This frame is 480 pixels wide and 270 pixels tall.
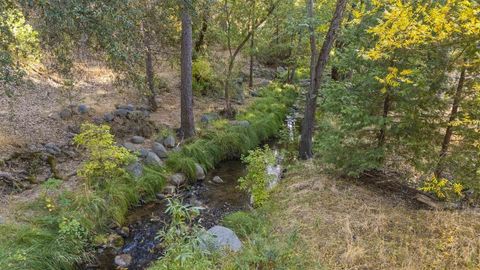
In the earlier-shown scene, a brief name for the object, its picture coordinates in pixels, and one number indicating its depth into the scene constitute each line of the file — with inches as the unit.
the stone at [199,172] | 333.4
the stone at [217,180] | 332.2
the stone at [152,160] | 313.1
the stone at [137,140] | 348.2
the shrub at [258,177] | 263.0
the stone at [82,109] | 370.8
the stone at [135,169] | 289.2
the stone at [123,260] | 216.1
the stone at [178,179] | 313.0
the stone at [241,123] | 423.2
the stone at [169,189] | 301.8
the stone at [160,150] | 337.1
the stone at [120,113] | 376.8
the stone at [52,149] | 299.6
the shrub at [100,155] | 256.7
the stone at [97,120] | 357.7
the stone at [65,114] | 353.7
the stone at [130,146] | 328.3
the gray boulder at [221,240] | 177.9
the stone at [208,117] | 419.6
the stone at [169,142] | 357.4
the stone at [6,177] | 249.4
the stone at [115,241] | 231.7
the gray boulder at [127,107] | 395.7
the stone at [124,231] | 244.1
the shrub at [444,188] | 191.8
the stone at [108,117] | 364.1
